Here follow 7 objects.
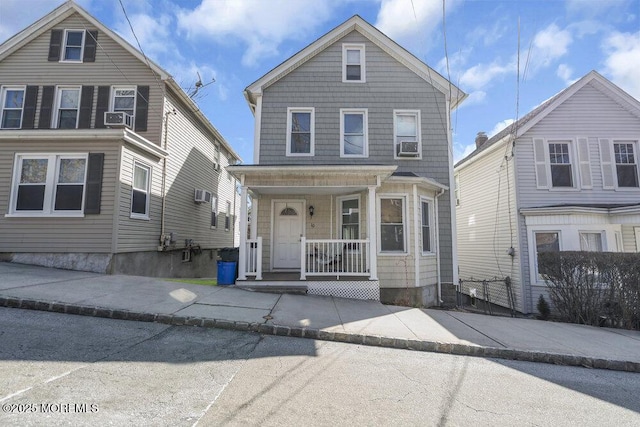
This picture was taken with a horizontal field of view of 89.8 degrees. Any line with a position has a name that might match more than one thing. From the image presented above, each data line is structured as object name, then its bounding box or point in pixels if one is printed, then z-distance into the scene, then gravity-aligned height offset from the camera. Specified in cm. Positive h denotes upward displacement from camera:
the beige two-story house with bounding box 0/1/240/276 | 884 +282
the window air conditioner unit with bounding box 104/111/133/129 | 1003 +418
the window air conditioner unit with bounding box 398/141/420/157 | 1050 +337
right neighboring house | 1039 +249
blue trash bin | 855 -59
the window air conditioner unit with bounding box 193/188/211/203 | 1384 +235
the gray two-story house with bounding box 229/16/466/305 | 842 +207
